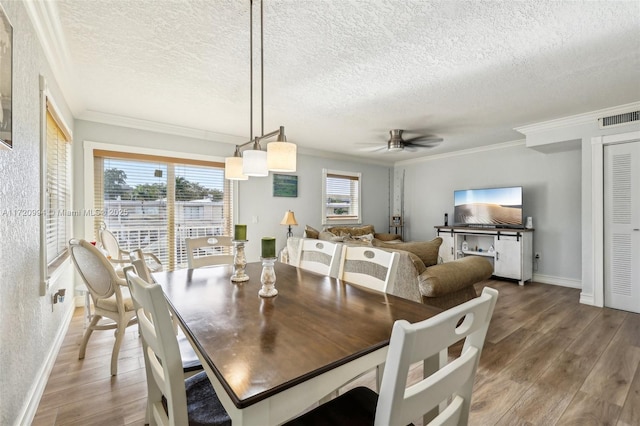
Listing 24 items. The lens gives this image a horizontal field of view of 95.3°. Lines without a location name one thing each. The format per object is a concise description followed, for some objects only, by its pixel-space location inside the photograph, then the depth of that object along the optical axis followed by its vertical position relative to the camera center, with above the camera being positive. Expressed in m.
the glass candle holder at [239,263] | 1.75 -0.32
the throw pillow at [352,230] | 5.34 -0.35
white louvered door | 3.32 -0.18
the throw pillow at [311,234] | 4.20 -0.33
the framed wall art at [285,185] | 5.14 +0.47
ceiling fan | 4.11 +0.97
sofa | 2.53 -0.60
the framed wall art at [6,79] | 1.25 +0.60
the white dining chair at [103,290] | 2.12 -0.59
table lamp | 4.86 -0.14
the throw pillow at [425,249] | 3.06 -0.41
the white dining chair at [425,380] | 0.59 -0.41
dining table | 0.74 -0.42
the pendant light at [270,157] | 1.52 +0.29
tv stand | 4.57 -0.62
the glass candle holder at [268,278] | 1.46 -0.34
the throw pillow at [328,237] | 3.70 -0.35
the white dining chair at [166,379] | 0.80 -0.53
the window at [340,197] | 5.85 +0.30
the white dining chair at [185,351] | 1.34 -0.71
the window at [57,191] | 2.47 +0.21
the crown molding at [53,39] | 1.69 +1.18
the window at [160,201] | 3.69 +0.16
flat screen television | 4.75 +0.07
